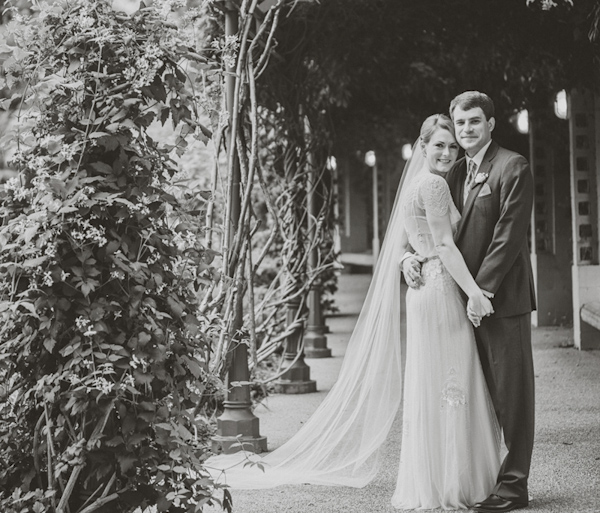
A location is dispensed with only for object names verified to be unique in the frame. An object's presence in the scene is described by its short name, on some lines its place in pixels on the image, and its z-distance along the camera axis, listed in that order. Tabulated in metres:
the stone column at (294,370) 8.49
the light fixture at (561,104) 10.41
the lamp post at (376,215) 21.75
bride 4.51
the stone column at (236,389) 5.79
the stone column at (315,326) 10.24
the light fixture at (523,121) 11.65
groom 4.43
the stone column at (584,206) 10.55
